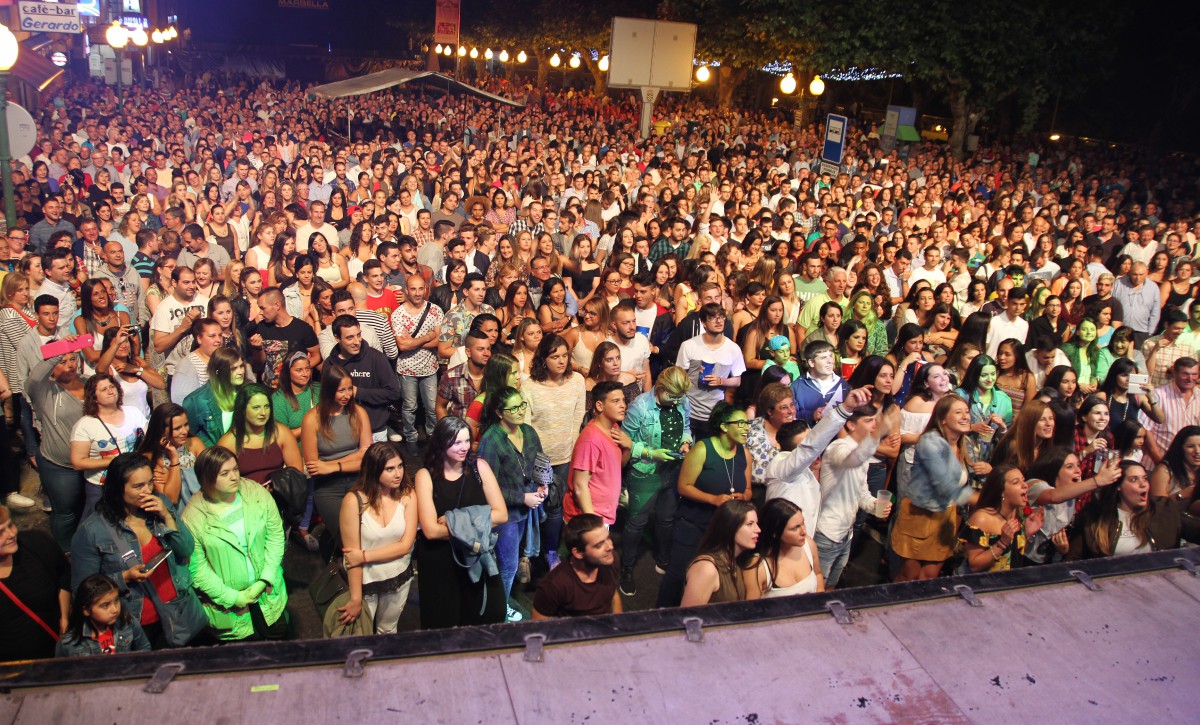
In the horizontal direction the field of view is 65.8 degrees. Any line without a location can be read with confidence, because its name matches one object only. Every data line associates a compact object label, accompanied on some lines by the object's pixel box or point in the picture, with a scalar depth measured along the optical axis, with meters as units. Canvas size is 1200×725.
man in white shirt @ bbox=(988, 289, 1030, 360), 8.33
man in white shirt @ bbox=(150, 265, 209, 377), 7.32
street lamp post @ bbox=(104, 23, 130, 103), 18.27
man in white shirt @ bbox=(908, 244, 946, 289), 10.20
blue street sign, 13.98
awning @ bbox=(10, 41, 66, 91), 22.86
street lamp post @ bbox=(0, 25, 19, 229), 9.57
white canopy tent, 22.72
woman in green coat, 4.52
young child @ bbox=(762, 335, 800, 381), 7.19
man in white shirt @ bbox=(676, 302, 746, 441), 6.94
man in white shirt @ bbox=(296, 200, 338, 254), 10.07
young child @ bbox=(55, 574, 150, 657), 3.89
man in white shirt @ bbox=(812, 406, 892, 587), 5.05
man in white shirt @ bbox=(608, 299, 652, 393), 6.93
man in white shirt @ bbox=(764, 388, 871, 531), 4.75
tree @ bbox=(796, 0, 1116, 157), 21.08
